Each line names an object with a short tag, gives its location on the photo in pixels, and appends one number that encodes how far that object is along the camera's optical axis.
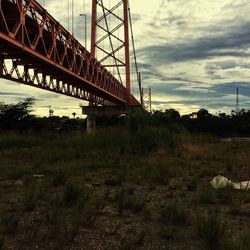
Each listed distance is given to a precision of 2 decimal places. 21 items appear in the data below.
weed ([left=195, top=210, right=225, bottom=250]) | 3.37
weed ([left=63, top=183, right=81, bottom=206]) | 4.88
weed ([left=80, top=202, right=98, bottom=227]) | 4.01
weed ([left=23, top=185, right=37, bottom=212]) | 4.60
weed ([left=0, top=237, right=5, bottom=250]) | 3.30
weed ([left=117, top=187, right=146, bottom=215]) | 4.64
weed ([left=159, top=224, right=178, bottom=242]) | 3.61
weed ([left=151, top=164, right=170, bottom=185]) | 6.80
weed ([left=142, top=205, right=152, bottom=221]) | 4.27
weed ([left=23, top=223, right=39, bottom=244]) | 3.55
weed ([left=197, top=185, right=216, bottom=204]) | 5.09
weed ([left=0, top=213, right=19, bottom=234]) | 3.74
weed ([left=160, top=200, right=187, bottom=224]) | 4.08
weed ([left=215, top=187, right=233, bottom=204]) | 5.12
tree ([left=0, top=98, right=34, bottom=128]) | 33.36
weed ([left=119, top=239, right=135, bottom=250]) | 3.22
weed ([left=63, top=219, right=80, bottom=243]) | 3.51
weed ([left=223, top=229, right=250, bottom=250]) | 3.03
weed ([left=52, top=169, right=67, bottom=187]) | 6.40
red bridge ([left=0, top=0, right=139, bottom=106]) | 12.05
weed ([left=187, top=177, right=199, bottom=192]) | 6.08
